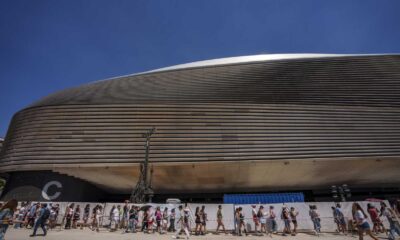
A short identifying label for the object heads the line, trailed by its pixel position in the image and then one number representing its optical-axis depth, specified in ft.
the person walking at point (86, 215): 47.70
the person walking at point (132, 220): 41.29
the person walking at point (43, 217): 32.83
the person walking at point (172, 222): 42.93
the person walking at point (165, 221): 42.47
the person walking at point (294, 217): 39.34
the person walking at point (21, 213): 50.49
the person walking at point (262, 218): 41.00
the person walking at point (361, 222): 26.00
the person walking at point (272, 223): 41.27
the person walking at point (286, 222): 39.55
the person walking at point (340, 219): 38.81
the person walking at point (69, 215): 44.78
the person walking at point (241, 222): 39.99
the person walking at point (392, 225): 30.21
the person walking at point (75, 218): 46.30
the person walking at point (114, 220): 44.34
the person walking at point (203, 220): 39.86
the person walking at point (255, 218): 40.77
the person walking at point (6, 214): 20.71
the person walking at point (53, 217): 43.95
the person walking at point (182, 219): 34.35
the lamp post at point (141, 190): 61.77
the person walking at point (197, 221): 38.98
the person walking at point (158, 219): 41.63
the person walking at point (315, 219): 40.01
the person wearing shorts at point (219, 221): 40.48
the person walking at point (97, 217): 45.24
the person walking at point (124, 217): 45.57
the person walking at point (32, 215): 45.74
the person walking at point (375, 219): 36.45
